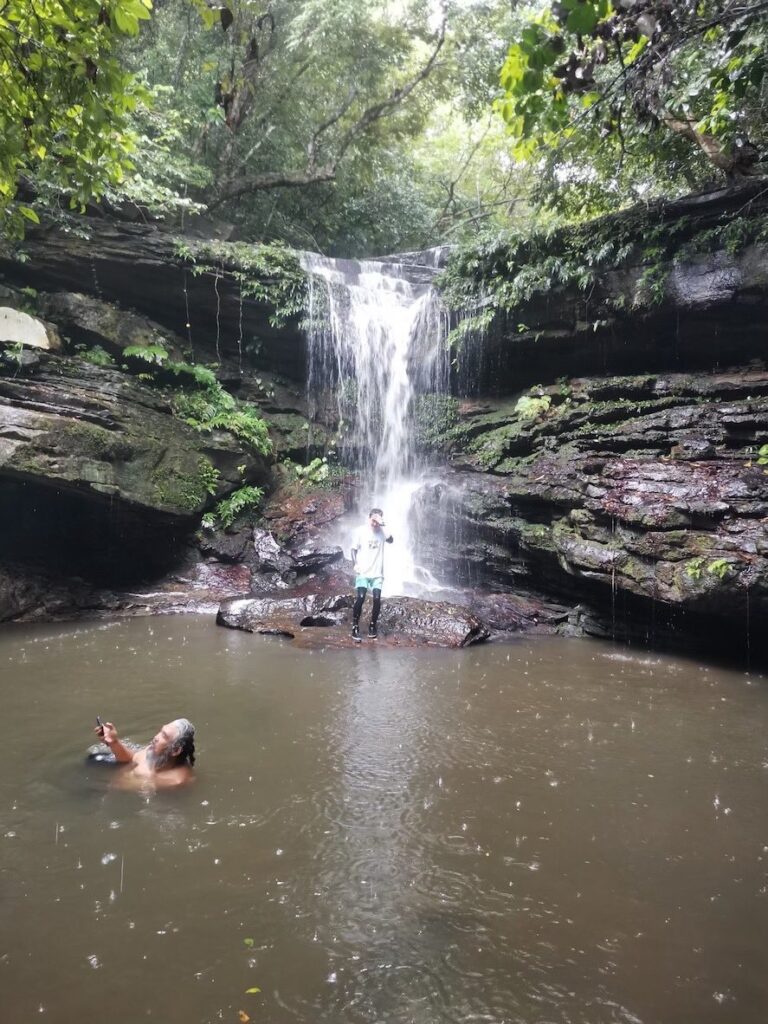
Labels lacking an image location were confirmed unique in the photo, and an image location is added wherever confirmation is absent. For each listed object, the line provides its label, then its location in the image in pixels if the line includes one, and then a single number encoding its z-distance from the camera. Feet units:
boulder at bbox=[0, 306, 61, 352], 33.50
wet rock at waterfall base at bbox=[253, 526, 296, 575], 37.09
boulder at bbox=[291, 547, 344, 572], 36.60
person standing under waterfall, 26.58
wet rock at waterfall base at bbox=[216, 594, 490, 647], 26.68
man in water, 12.50
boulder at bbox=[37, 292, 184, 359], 38.04
